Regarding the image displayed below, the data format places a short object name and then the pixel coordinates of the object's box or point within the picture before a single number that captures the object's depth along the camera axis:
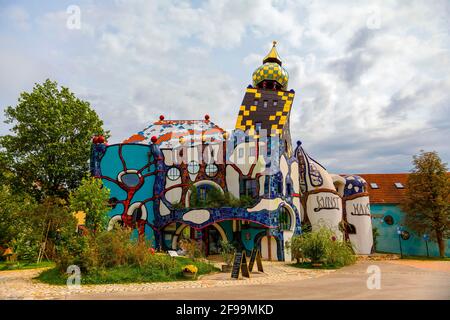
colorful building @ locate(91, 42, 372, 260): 18.36
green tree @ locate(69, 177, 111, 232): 11.81
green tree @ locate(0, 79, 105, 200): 18.62
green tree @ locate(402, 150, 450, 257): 21.36
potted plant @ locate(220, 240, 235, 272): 12.95
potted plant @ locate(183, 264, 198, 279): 10.99
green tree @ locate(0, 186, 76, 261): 15.60
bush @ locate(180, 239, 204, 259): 13.44
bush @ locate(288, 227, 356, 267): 14.85
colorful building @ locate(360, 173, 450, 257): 24.05
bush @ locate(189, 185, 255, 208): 18.27
